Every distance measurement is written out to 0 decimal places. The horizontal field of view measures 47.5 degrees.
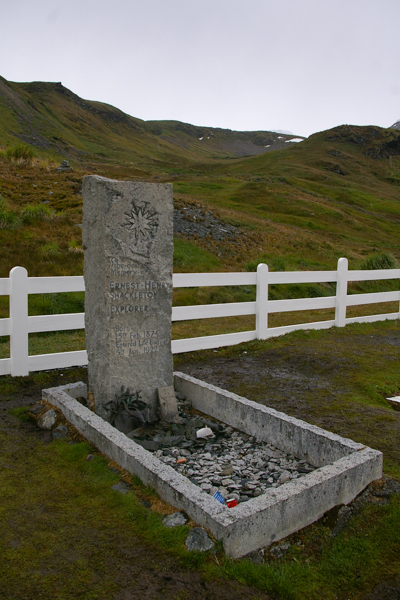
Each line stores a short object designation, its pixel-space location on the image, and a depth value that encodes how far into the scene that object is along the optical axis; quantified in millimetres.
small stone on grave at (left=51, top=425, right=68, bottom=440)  4484
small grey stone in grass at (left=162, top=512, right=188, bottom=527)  2961
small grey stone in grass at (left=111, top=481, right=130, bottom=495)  3420
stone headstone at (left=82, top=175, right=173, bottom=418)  4801
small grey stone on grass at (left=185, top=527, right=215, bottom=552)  2732
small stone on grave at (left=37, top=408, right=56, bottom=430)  4745
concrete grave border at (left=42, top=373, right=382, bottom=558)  2797
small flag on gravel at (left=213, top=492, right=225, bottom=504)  3273
